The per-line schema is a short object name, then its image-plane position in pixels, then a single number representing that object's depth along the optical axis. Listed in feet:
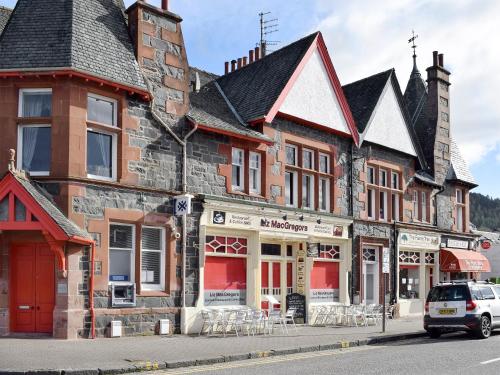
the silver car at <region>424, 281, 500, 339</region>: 61.72
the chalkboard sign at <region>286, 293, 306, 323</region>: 72.59
